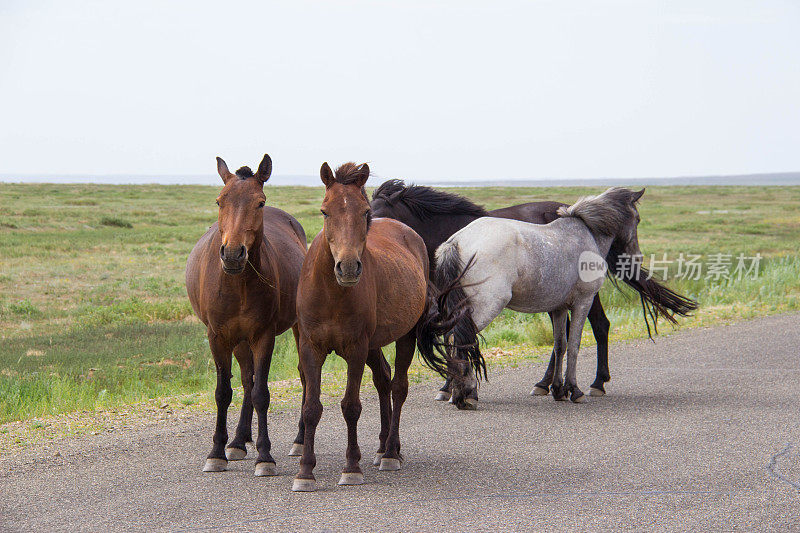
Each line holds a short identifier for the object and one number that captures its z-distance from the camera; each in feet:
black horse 61.57
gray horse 53.78
